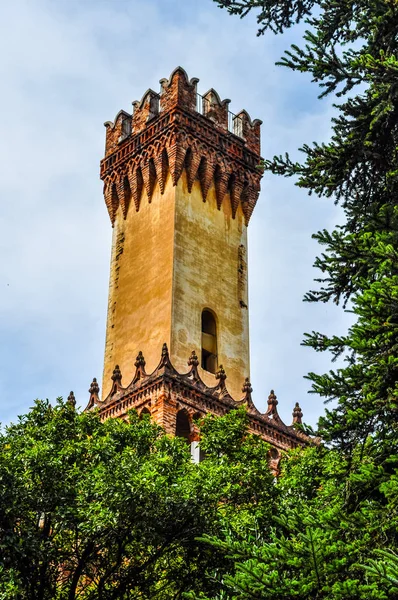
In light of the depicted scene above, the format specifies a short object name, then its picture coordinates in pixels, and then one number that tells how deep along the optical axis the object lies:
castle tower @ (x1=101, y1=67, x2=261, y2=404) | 33.56
